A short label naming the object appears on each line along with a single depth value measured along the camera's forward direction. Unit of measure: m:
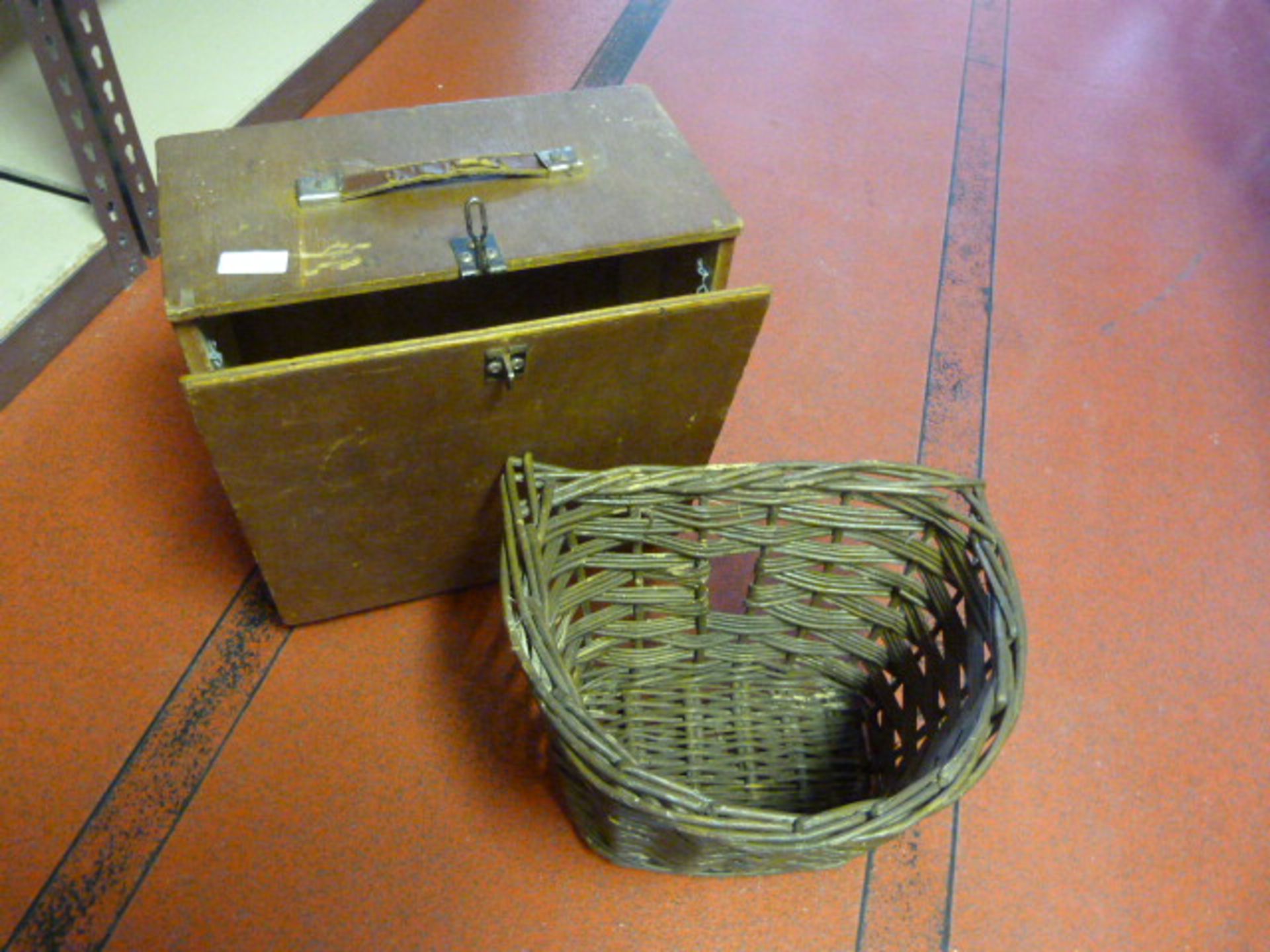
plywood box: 0.94
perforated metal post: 1.36
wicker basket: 0.94
